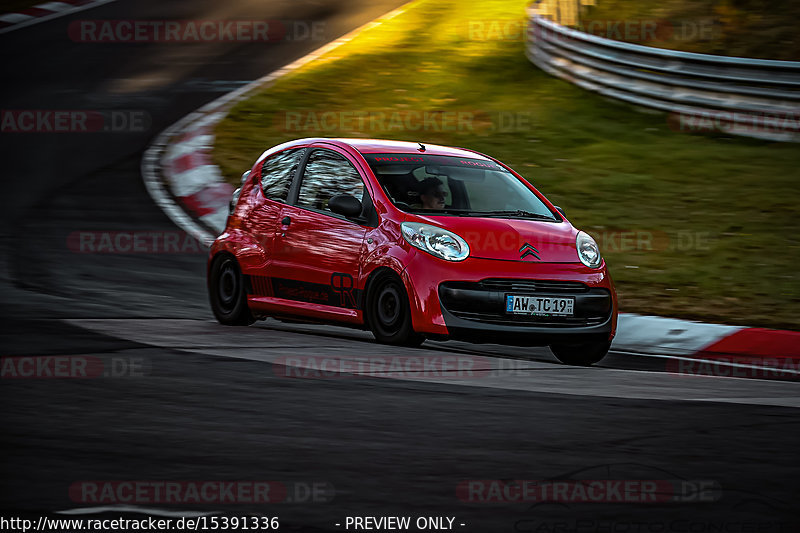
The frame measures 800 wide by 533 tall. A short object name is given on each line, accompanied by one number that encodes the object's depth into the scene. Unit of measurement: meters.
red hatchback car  17.56
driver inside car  19.05
